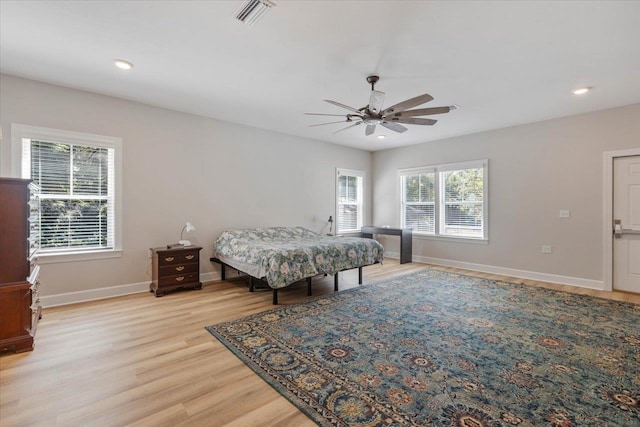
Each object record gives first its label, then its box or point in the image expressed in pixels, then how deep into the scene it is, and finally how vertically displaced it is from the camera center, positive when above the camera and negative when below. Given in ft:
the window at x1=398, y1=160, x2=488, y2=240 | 19.36 +1.00
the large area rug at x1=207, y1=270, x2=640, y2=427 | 5.90 -3.90
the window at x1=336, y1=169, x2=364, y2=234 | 23.32 +1.00
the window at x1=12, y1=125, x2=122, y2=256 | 11.90 +1.12
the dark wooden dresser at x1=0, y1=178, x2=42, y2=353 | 8.18 -1.68
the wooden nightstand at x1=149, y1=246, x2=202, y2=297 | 13.52 -2.74
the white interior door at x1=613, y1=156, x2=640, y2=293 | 14.06 -0.41
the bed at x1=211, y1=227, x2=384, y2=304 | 11.92 -1.91
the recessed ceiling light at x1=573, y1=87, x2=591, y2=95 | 12.16 +5.24
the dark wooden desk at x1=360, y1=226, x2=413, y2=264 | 21.47 -1.90
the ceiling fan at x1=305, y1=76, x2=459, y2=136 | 9.92 +3.64
